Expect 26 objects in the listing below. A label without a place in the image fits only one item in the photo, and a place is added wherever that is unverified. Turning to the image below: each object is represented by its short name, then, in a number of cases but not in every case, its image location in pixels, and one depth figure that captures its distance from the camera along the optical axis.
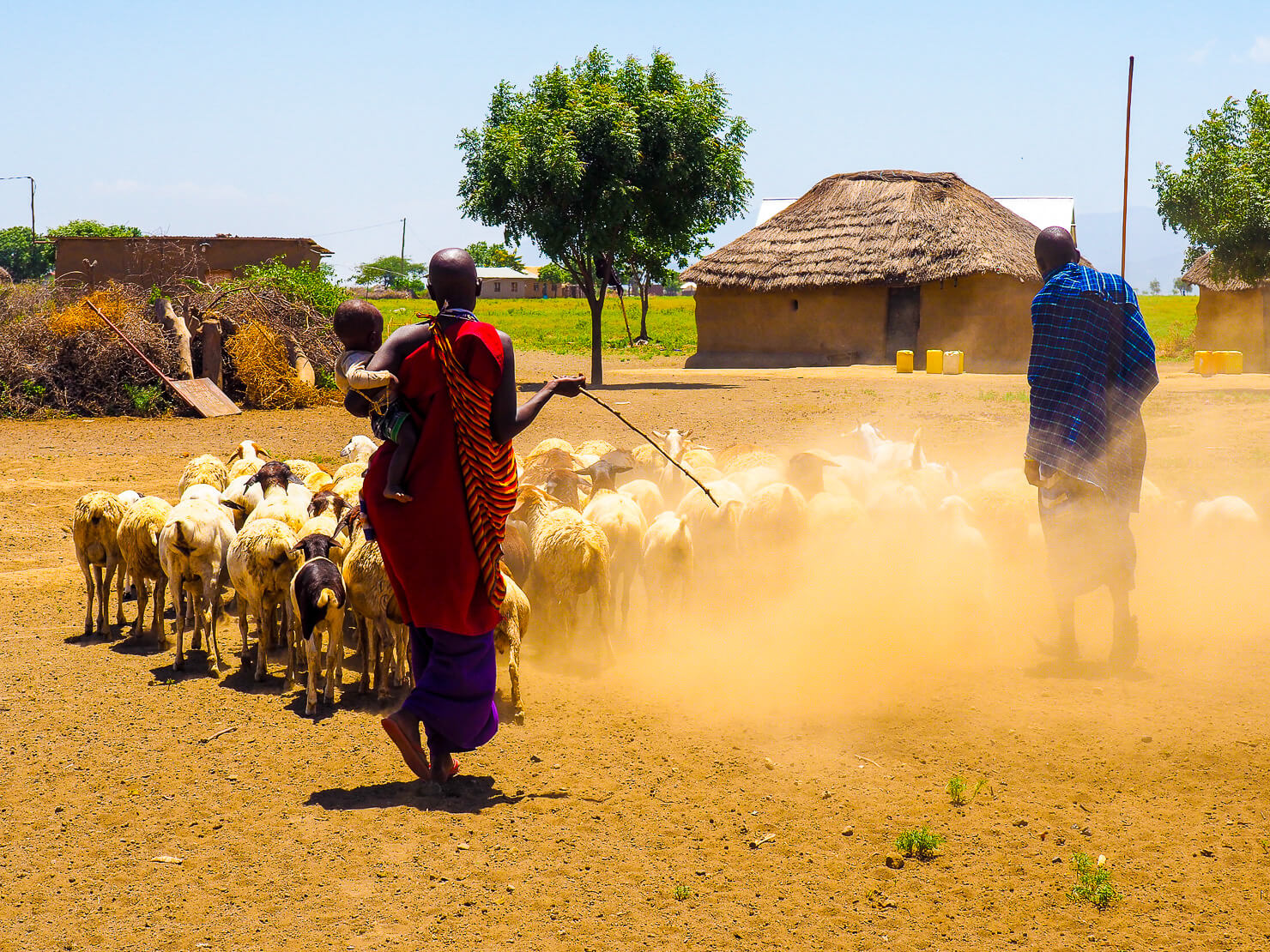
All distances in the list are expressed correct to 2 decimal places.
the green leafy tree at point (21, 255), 71.94
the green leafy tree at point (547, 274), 54.04
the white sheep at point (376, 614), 5.78
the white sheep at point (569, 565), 6.41
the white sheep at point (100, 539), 7.13
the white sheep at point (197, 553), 6.49
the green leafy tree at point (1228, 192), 19.62
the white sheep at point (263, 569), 6.13
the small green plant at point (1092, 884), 3.51
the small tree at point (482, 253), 82.81
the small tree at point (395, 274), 64.94
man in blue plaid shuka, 5.57
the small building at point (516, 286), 84.31
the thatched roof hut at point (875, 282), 25.42
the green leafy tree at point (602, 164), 21.72
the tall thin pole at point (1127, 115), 25.68
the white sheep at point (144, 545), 6.95
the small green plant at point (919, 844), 3.88
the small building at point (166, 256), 24.70
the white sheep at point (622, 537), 7.05
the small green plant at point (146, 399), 17.95
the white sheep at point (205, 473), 8.77
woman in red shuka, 4.22
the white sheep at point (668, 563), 6.97
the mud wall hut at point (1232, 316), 27.33
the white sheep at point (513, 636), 5.43
